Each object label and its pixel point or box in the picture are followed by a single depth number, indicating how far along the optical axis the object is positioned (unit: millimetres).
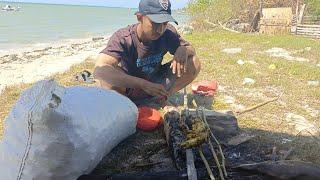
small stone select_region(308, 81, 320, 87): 3830
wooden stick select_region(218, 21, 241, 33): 9591
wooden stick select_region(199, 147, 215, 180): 1687
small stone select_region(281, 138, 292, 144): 2396
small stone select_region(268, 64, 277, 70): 4556
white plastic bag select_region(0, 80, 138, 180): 1569
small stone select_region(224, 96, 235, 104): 3312
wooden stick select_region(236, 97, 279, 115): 2954
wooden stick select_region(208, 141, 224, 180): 1717
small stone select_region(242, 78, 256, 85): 3884
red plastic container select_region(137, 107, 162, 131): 2496
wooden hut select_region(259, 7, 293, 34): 8960
